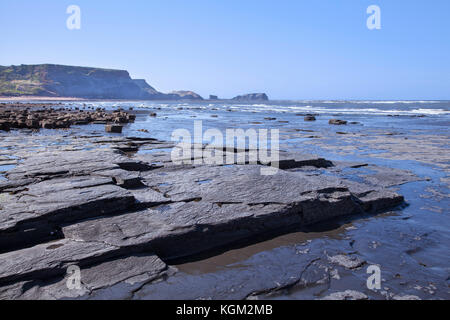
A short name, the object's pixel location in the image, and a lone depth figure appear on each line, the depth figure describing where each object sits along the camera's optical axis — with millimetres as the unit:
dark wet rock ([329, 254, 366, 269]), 3956
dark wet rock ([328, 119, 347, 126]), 26702
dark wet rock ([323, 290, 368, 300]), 3301
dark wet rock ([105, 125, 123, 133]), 17656
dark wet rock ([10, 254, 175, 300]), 3189
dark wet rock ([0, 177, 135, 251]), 3975
